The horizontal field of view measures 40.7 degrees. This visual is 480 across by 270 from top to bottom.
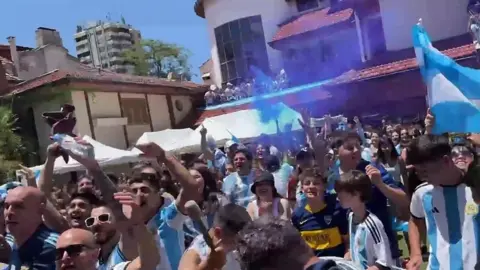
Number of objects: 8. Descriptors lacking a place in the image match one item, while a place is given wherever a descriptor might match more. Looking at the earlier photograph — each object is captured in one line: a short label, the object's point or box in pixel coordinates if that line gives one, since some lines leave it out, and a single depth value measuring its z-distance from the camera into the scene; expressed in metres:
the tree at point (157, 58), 55.94
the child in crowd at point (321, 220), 4.16
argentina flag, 5.02
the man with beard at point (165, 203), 3.74
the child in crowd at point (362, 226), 3.73
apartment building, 89.19
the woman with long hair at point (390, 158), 7.41
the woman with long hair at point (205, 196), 4.19
